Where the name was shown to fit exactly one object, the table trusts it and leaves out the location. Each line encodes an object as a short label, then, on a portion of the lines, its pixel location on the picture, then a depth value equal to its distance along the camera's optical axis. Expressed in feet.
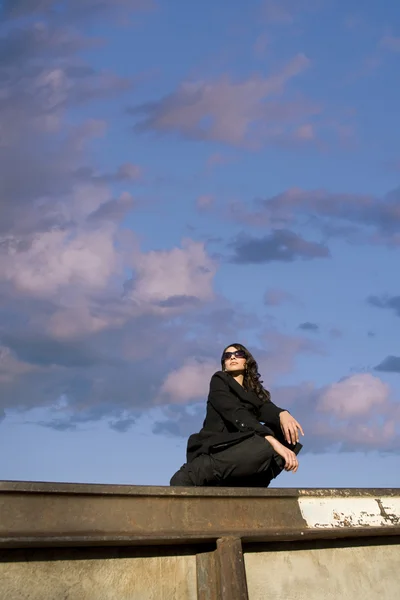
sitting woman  13.83
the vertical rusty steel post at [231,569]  10.68
